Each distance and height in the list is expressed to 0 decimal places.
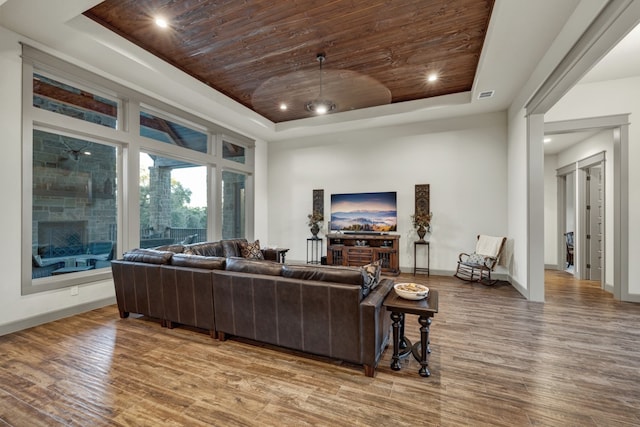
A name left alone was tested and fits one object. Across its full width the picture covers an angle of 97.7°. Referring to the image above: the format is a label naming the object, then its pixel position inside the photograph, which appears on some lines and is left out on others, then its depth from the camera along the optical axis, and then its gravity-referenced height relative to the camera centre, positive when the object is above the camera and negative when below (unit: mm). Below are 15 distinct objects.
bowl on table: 2328 -673
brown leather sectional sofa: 2260 -836
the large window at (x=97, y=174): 3436 +608
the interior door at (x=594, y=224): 5410 -243
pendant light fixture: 3665 +1435
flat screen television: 6340 +12
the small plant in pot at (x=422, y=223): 5922 -228
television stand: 5969 -818
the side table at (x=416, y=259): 5950 -1007
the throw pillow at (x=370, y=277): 2334 -566
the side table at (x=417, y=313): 2178 -851
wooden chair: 5074 -907
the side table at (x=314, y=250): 7113 -957
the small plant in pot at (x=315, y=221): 6918 -207
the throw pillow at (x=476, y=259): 5133 -871
